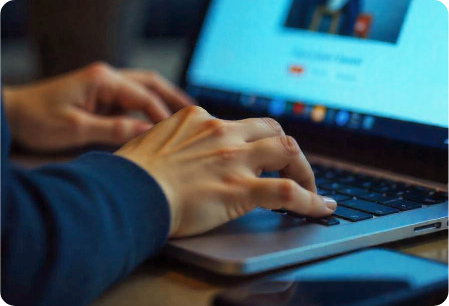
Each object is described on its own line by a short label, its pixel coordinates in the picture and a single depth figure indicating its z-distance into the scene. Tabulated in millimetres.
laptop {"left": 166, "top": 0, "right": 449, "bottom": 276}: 832
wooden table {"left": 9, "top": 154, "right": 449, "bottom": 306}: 781
